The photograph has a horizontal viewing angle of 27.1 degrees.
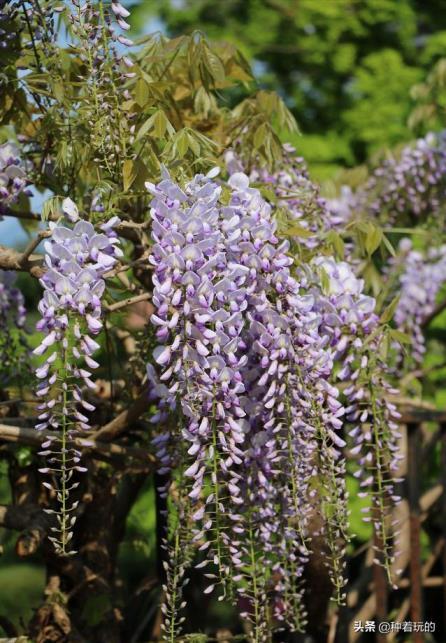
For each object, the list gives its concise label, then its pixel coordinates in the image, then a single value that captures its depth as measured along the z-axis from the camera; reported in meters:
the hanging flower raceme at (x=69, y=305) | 1.88
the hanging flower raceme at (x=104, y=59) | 2.09
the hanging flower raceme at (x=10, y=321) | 2.83
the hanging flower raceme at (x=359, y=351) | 2.29
